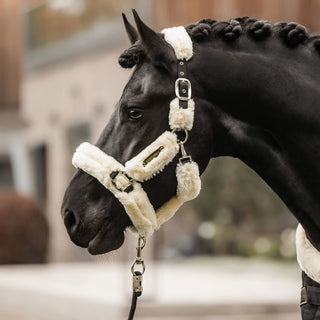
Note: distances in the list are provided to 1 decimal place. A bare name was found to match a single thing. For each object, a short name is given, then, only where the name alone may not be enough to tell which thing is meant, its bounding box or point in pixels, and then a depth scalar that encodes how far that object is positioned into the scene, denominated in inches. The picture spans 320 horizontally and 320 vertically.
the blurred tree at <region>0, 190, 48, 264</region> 884.0
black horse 205.0
